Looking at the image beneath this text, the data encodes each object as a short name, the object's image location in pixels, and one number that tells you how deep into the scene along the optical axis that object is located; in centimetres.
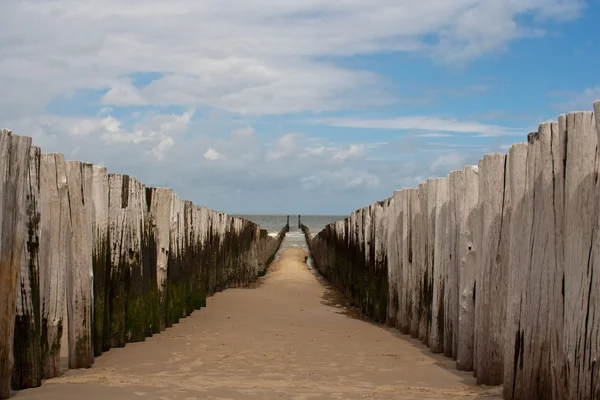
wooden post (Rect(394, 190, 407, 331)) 877
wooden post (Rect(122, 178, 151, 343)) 712
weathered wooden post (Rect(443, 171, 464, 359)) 643
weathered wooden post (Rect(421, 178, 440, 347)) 747
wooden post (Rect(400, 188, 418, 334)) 841
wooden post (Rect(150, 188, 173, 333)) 829
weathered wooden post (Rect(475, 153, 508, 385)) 533
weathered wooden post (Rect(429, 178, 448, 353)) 701
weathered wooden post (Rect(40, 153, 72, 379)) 518
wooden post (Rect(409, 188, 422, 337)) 810
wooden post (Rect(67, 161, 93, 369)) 572
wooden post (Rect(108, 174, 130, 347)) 667
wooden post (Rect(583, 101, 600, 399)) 371
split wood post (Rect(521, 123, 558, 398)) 425
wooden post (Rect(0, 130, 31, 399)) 447
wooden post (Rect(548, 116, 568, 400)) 408
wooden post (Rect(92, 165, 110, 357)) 627
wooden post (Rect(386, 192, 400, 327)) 923
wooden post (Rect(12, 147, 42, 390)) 484
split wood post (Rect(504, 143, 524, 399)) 455
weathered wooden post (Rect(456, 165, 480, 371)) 605
